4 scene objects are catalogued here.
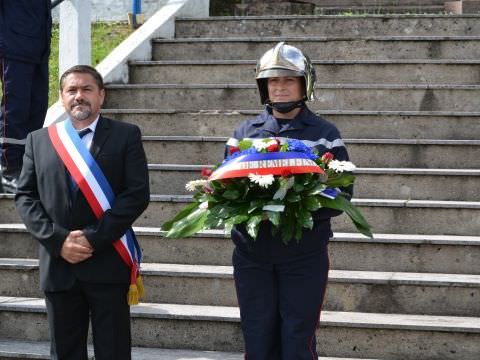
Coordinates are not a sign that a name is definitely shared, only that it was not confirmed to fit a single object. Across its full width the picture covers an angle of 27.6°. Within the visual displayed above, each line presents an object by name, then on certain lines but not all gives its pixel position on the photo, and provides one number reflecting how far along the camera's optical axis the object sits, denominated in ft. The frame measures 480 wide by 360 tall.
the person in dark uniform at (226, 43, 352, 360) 14.20
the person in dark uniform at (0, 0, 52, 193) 21.58
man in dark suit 14.93
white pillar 26.32
